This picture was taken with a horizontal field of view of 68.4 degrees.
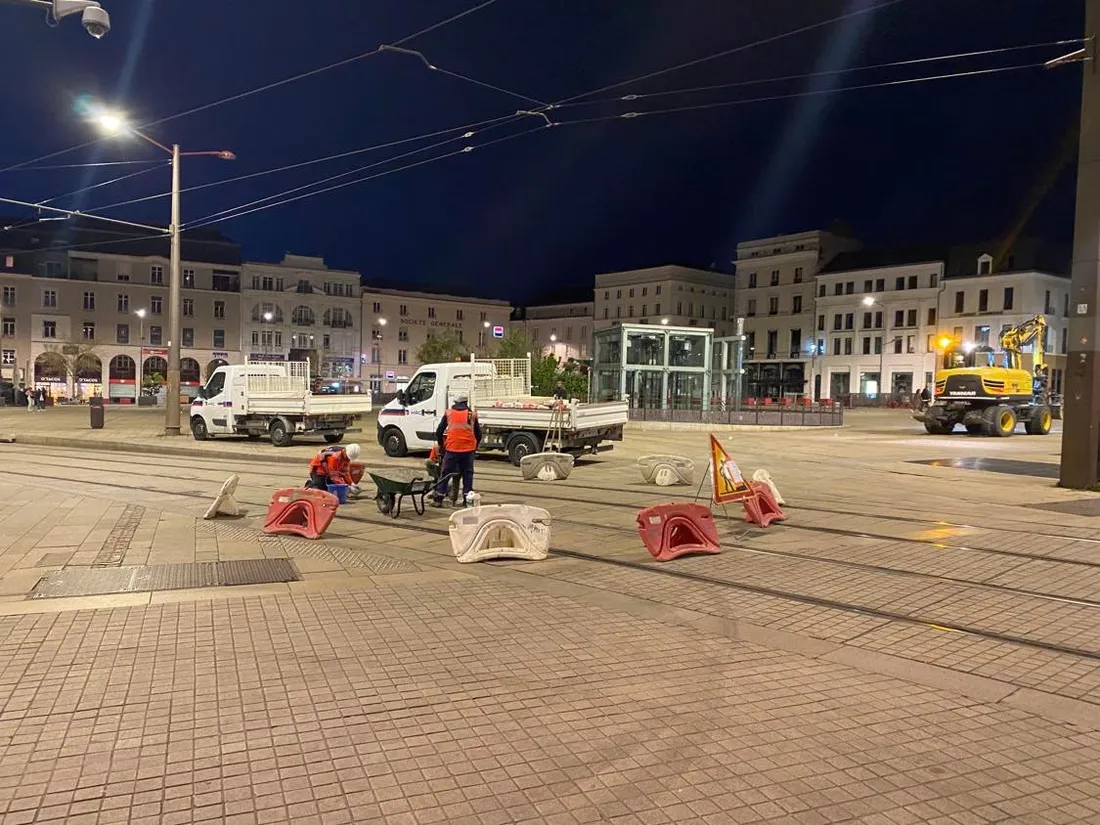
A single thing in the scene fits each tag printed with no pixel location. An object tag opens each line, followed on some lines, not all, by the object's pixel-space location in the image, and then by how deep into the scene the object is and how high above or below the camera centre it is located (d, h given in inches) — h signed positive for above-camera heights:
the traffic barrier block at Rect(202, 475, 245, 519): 422.9 -67.7
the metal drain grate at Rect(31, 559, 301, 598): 281.0 -74.2
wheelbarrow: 432.1 -59.6
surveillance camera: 356.5 +157.1
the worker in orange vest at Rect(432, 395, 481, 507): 452.8 -34.5
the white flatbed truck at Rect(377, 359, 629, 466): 705.6 -29.0
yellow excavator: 1180.5 -3.6
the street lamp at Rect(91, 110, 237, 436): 914.1 +82.1
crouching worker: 456.8 -50.7
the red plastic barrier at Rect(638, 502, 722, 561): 340.8 -62.6
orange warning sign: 398.0 -46.0
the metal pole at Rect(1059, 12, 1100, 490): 547.2 +55.7
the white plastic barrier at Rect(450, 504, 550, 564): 333.1 -62.9
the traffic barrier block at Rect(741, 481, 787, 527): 419.5 -63.5
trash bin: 1176.2 -60.2
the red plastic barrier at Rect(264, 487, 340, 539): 378.6 -63.7
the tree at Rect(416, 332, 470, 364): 2778.8 +109.2
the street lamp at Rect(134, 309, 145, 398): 2864.2 +77.2
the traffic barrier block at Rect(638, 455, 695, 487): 596.1 -63.6
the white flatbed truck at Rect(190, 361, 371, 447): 899.4 -31.7
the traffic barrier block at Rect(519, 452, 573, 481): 611.5 -63.8
